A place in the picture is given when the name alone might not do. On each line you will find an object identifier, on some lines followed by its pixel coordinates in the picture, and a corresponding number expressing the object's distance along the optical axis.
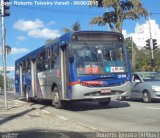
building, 66.17
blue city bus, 8.65
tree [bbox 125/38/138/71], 15.82
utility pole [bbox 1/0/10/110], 9.51
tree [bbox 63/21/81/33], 27.38
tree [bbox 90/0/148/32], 16.95
